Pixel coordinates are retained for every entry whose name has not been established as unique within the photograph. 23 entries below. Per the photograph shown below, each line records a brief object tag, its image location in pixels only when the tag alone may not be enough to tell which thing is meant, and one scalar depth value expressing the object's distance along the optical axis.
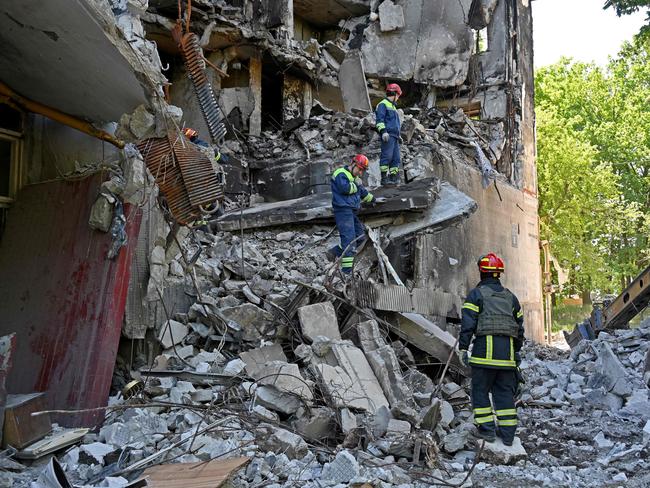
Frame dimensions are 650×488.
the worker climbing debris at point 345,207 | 7.39
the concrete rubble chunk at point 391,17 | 15.92
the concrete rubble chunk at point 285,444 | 3.83
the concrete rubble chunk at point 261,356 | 4.95
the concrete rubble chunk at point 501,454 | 4.44
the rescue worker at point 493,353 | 4.71
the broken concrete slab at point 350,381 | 4.66
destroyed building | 4.05
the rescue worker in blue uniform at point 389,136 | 8.78
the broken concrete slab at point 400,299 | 5.92
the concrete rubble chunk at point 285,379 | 4.50
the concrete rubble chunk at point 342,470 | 3.51
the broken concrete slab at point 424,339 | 6.03
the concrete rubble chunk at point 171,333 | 5.02
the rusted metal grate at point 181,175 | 4.53
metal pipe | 4.57
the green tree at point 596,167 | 22.09
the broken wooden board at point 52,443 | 3.48
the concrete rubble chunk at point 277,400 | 4.38
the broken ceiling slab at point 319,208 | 7.56
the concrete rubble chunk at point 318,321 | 5.40
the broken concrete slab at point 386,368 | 5.02
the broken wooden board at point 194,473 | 3.12
